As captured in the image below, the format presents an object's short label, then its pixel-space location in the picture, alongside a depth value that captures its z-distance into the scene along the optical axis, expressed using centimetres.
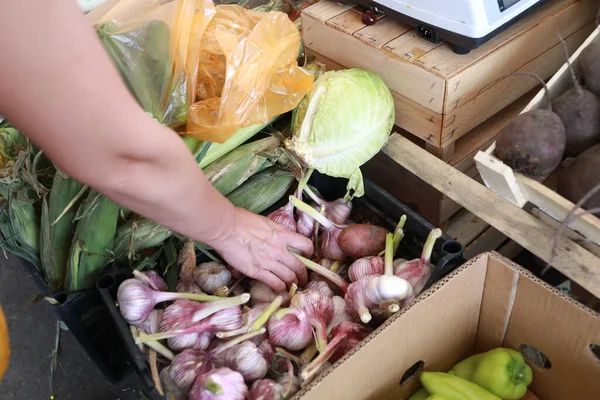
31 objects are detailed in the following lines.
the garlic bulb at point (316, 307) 92
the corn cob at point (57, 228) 112
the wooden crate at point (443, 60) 105
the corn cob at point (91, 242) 108
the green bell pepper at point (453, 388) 87
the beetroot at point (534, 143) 87
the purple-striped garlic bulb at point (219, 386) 82
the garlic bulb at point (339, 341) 85
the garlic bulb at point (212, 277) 107
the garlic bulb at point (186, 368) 89
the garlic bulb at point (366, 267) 100
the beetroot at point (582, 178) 82
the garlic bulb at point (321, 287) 102
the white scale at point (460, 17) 99
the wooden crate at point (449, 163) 122
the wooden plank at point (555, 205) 83
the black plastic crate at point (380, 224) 93
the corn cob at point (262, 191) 118
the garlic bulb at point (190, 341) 95
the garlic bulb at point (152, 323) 98
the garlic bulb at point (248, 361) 90
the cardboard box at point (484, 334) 81
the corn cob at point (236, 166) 115
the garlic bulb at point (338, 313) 96
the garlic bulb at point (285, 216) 112
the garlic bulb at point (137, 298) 95
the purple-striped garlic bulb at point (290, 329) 92
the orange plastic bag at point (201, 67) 107
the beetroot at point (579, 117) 92
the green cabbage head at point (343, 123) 107
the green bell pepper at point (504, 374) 90
